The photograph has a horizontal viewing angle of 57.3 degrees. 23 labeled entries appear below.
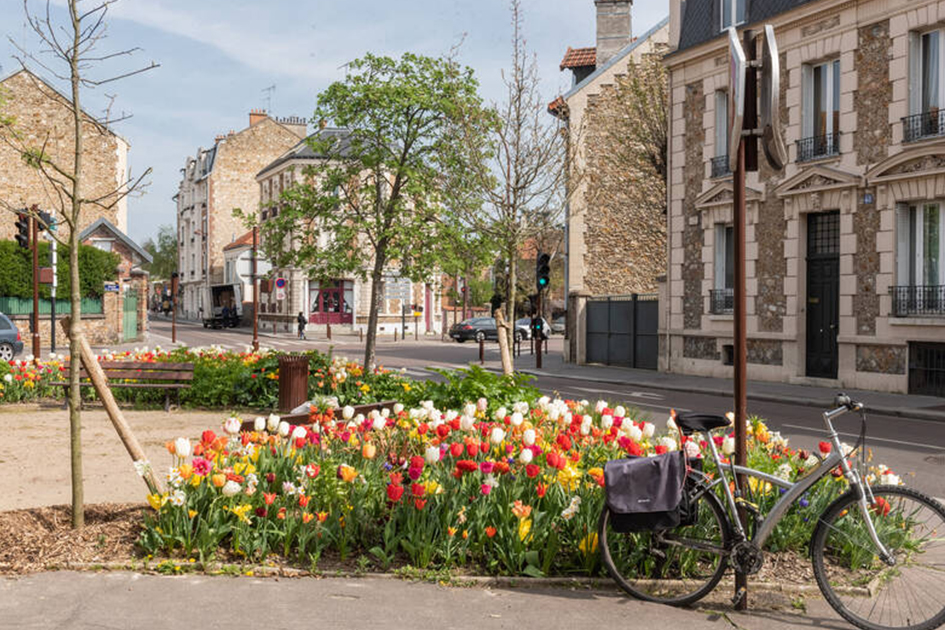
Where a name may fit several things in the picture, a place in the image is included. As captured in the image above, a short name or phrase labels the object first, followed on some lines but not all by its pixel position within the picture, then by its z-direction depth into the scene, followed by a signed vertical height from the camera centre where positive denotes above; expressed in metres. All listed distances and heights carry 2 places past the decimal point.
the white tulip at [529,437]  5.28 -0.82
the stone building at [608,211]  29.69 +3.18
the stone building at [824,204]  16.58 +2.15
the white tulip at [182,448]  5.04 -0.86
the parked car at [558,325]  59.20 -1.69
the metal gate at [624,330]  24.52 -0.82
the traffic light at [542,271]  24.11 +0.90
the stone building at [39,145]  46.34 +8.27
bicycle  4.26 -1.27
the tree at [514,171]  14.70 +2.29
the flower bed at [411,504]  4.89 -1.19
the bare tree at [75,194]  5.31 +0.66
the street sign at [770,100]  4.38 +1.05
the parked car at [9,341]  26.38 -1.25
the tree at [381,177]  14.71 +2.23
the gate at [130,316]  39.06 -0.69
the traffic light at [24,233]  20.64 +1.64
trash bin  12.02 -1.13
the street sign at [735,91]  4.46 +1.11
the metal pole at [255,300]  26.77 +0.03
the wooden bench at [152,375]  12.80 -1.10
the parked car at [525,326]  48.12 -1.40
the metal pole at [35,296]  18.30 +0.10
